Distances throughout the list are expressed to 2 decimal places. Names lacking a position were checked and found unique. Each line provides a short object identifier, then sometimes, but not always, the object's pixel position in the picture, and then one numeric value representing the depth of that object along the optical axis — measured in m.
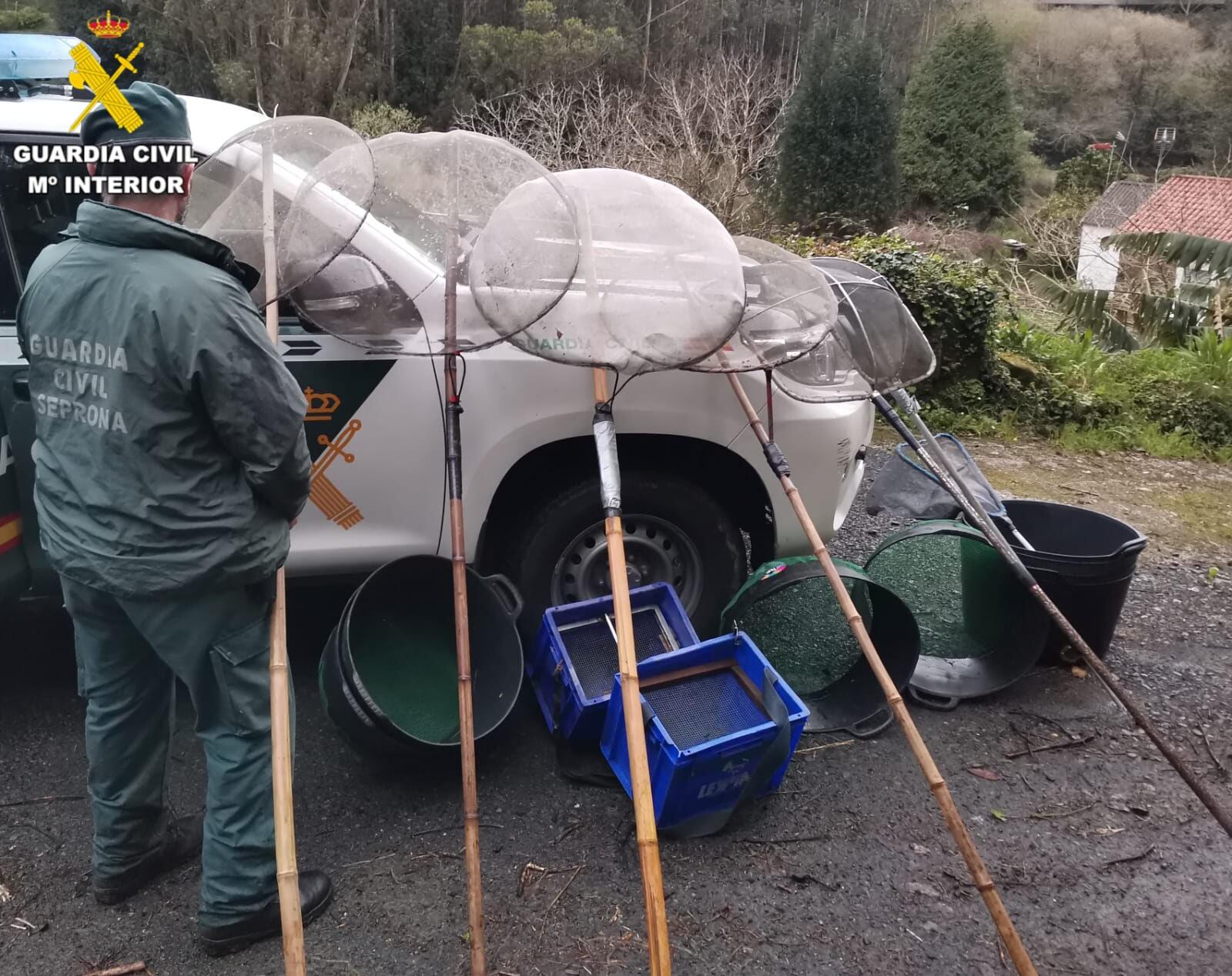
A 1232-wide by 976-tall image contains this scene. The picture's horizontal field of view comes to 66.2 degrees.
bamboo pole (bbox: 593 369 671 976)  2.13
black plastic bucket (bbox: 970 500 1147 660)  3.71
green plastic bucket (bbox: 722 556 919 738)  3.56
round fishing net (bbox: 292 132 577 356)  2.70
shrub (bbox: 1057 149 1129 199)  28.55
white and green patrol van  3.08
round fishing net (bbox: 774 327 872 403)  3.52
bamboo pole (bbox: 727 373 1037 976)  2.37
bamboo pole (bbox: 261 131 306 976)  2.03
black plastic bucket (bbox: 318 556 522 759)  3.30
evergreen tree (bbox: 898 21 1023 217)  27.02
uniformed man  2.15
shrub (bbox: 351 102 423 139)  19.89
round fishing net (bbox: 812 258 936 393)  3.52
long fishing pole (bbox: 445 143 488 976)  2.37
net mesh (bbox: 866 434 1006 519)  4.15
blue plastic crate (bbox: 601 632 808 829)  2.85
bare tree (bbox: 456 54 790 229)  13.93
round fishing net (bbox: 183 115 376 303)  2.75
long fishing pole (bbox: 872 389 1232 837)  2.83
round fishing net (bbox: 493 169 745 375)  2.81
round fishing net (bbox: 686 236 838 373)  3.15
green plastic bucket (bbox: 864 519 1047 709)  3.82
